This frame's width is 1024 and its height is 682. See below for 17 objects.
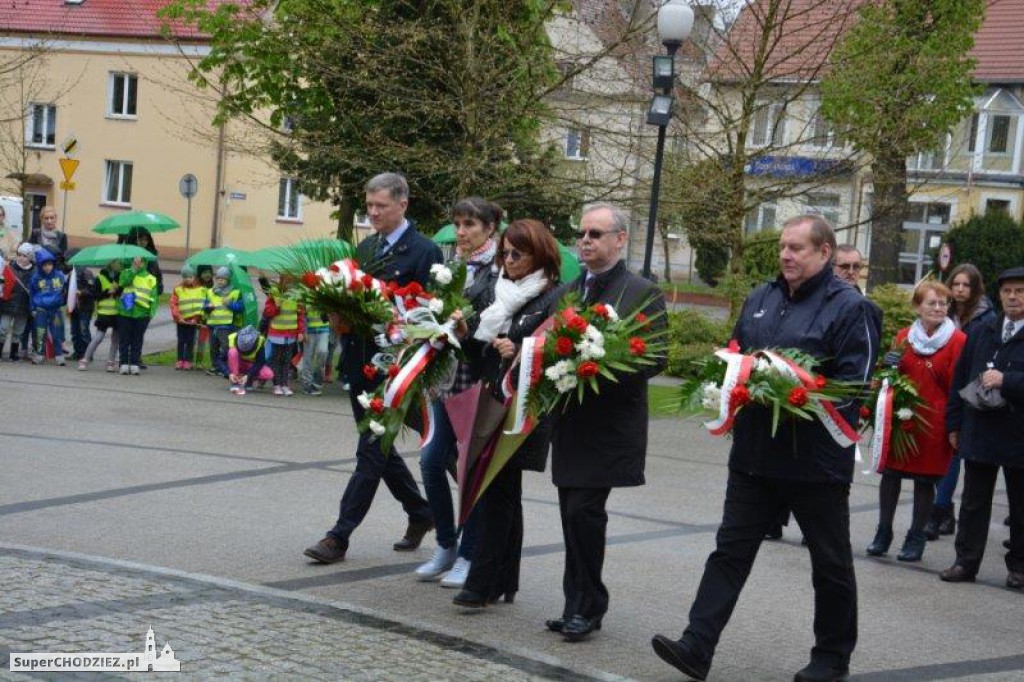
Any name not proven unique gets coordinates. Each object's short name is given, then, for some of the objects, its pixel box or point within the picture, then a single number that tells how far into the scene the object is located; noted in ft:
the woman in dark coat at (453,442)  26.09
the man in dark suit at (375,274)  26.99
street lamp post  54.85
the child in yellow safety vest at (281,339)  58.70
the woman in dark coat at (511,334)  24.22
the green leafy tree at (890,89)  69.56
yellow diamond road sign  99.09
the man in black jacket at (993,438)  29.48
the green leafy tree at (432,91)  64.95
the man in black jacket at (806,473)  20.67
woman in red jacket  32.07
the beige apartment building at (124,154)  169.58
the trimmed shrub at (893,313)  73.72
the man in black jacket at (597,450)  22.61
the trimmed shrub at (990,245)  140.97
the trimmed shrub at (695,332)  74.60
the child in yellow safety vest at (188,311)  64.03
